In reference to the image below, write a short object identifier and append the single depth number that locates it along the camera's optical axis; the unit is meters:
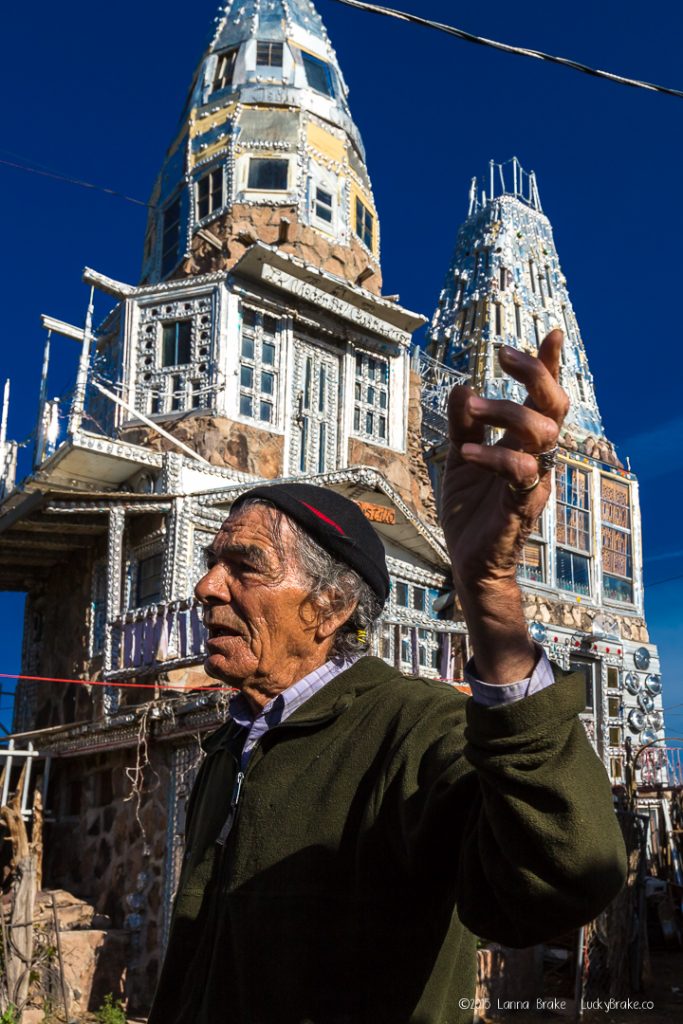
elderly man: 1.34
